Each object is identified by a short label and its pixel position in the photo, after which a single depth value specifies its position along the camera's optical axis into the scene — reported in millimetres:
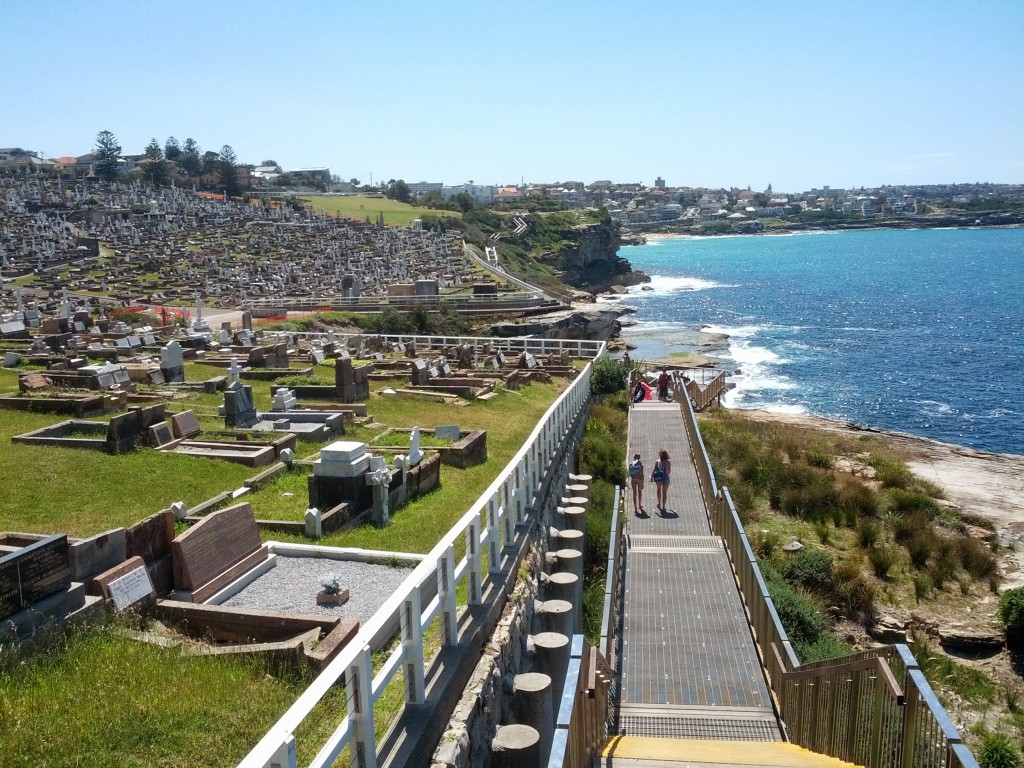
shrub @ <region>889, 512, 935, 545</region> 19875
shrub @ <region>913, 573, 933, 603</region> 17172
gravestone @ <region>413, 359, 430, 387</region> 23297
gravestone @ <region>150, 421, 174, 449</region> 14773
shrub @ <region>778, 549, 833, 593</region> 16656
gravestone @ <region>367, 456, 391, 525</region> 11008
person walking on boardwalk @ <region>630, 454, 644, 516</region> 16578
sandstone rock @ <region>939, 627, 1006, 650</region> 15555
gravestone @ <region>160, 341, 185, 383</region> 22291
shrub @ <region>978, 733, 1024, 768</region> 11117
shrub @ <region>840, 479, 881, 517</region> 21500
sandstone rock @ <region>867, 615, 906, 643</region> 15609
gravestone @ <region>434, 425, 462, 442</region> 15750
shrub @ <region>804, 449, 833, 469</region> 25828
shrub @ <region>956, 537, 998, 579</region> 18844
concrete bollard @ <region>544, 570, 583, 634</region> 9609
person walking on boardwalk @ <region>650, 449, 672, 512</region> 15867
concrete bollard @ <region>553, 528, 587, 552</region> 11445
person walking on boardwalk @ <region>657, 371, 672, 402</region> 28922
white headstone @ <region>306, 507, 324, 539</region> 10328
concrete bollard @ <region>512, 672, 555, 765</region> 6645
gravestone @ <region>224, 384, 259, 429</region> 16828
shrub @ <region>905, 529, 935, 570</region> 18703
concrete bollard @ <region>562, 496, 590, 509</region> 13508
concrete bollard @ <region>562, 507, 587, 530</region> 12852
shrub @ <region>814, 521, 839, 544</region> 19531
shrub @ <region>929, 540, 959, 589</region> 18203
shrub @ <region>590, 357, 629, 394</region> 27578
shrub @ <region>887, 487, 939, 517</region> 22344
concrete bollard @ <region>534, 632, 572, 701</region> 7527
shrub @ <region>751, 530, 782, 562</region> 17953
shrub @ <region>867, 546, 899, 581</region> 18000
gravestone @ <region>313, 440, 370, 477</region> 11047
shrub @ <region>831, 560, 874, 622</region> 16156
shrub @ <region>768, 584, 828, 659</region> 13352
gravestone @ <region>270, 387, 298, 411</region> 18094
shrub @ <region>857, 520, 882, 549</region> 19344
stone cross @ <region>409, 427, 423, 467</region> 12594
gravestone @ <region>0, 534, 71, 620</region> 6195
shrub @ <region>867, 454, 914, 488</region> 24812
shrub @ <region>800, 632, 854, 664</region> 12695
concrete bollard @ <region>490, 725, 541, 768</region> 5922
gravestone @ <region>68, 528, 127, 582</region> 7117
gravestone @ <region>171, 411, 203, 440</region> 15367
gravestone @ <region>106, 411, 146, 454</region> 14102
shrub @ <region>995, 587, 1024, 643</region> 15531
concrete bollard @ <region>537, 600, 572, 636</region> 8688
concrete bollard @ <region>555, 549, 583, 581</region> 10828
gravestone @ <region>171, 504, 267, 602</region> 7953
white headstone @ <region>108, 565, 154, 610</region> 7016
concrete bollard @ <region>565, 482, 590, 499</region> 14188
